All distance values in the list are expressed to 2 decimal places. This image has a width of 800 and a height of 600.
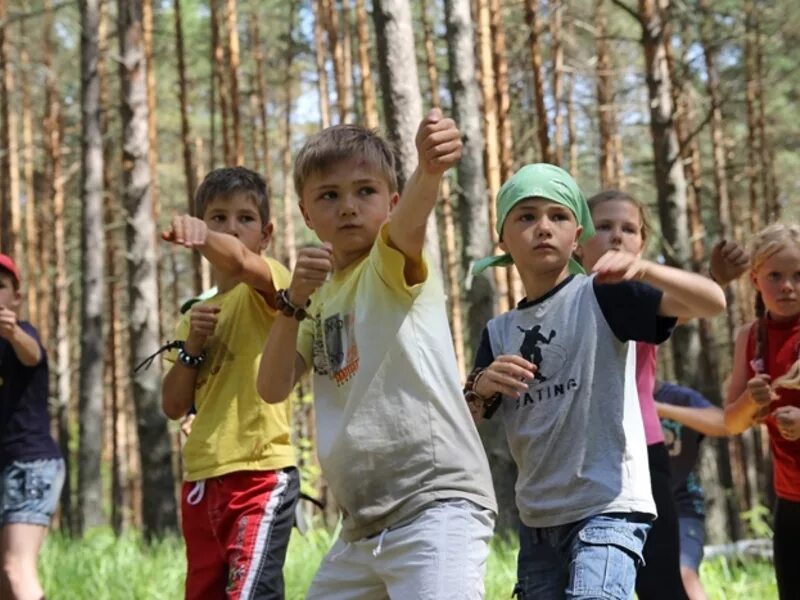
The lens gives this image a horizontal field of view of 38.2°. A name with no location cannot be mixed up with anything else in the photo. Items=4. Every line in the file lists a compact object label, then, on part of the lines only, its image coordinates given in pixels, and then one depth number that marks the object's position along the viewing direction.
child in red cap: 4.89
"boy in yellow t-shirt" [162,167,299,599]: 3.69
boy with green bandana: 2.94
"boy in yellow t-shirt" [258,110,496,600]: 2.77
